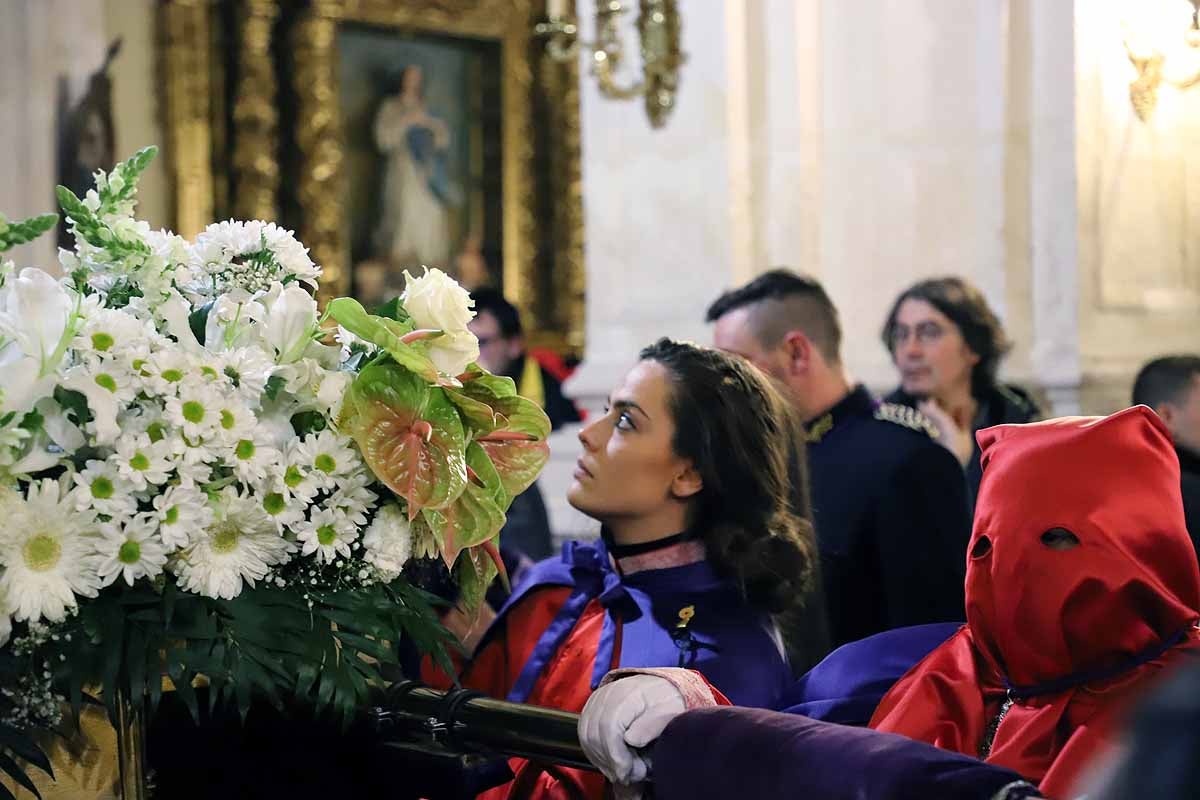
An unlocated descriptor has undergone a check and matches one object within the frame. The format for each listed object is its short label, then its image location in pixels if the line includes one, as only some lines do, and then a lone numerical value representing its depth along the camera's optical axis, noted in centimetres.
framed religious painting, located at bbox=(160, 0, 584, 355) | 912
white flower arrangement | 154
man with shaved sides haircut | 345
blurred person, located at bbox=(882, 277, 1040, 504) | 442
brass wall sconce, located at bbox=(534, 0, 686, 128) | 566
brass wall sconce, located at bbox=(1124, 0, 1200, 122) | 446
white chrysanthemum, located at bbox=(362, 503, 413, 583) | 170
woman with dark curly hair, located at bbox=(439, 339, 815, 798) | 258
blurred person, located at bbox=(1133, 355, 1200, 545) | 372
